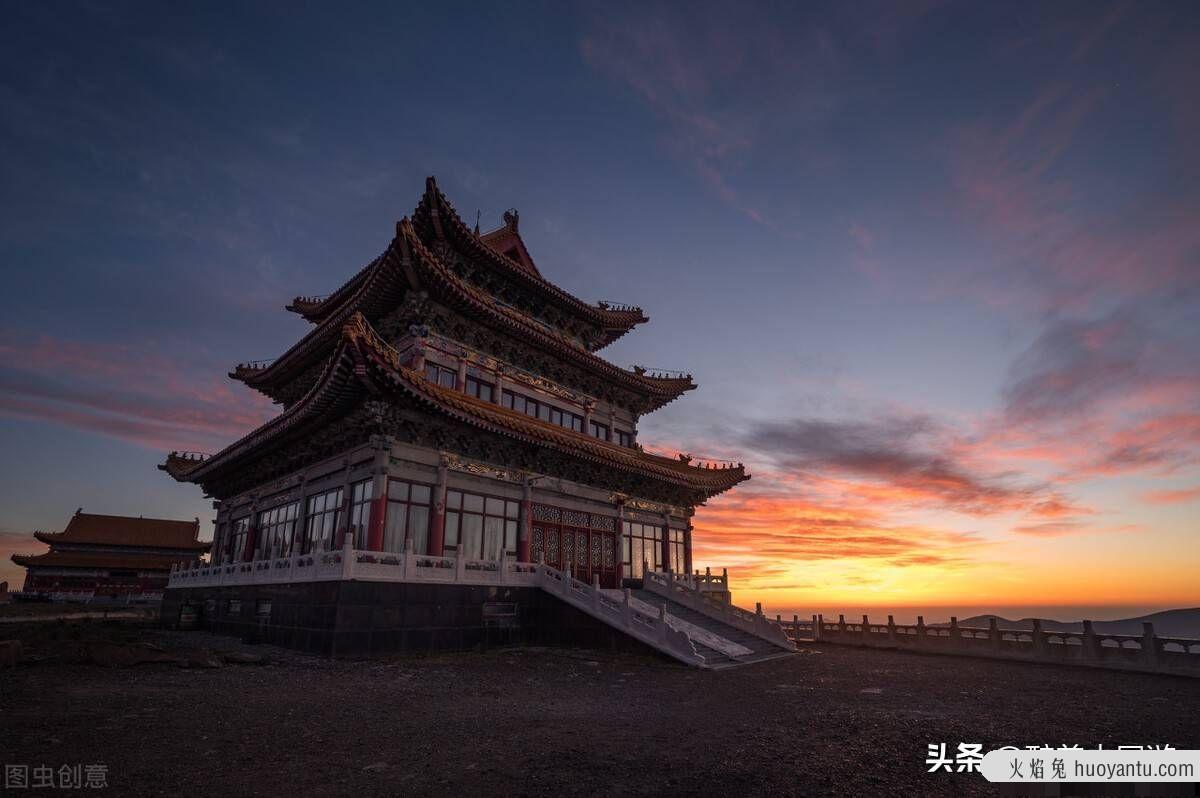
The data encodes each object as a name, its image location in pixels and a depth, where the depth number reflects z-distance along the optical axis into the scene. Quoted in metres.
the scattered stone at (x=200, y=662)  13.76
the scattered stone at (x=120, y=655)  13.50
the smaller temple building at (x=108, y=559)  50.00
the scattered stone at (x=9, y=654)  12.80
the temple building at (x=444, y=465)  17.88
